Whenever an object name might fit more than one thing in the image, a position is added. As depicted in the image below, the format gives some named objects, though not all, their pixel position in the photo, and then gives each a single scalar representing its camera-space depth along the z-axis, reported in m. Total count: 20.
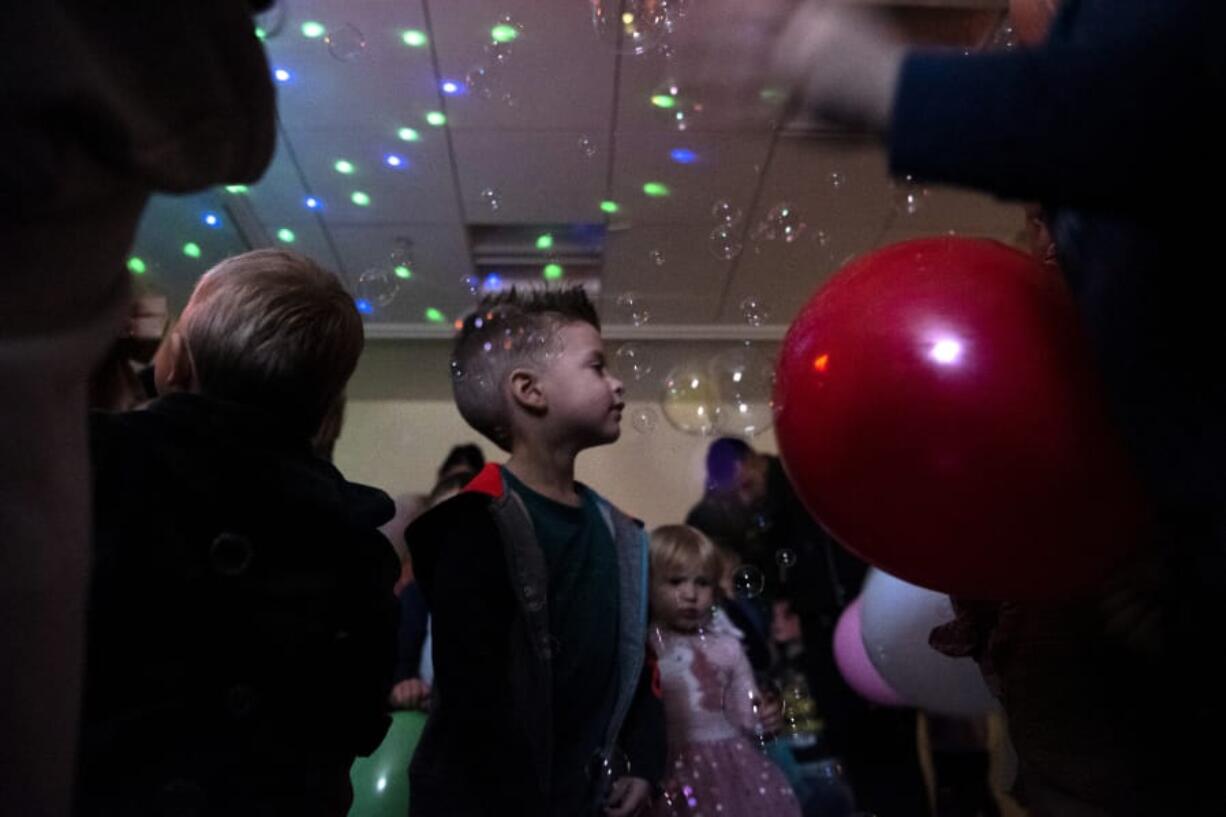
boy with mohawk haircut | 1.18
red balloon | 0.68
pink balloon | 2.60
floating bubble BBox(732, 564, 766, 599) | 1.73
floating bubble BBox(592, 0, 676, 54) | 1.74
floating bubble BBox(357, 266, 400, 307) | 2.17
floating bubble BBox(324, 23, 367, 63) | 2.33
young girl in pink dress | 1.48
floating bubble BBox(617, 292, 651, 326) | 2.20
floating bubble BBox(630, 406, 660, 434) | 2.12
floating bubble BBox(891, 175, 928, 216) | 2.01
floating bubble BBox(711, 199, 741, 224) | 2.84
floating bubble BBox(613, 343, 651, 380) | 2.20
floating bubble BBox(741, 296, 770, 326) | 2.11
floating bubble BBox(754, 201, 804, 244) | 2.30
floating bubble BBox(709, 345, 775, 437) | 2.52
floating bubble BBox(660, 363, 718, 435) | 2.56
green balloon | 1.58
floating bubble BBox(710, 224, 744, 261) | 2.19
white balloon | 1.54
